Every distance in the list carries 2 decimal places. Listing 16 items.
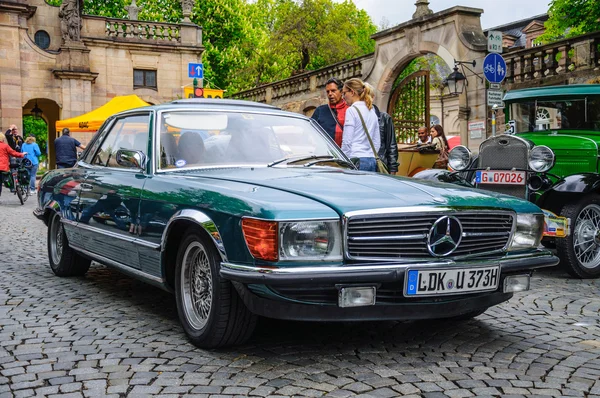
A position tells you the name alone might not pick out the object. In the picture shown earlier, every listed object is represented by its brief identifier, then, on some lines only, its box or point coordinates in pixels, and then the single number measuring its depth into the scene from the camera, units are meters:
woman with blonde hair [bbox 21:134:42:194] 21.17
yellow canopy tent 21.16
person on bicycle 17.88
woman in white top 8.10
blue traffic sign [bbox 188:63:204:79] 17.14
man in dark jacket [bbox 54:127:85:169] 19.17
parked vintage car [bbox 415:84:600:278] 7.36
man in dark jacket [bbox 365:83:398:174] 8.70
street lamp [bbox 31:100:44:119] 33.12
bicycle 18.39
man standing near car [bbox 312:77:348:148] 8.48
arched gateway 19.12
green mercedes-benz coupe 3.82
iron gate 19.62
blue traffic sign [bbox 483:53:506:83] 13.36
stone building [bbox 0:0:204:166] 29.52
